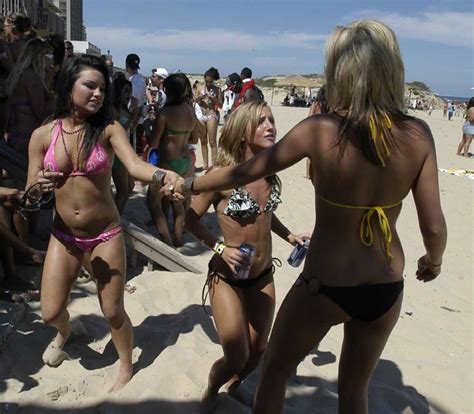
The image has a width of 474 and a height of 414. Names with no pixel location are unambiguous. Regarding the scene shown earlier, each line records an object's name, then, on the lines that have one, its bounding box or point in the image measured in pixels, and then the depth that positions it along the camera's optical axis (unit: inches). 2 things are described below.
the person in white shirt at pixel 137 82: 365.4
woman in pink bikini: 119.1
